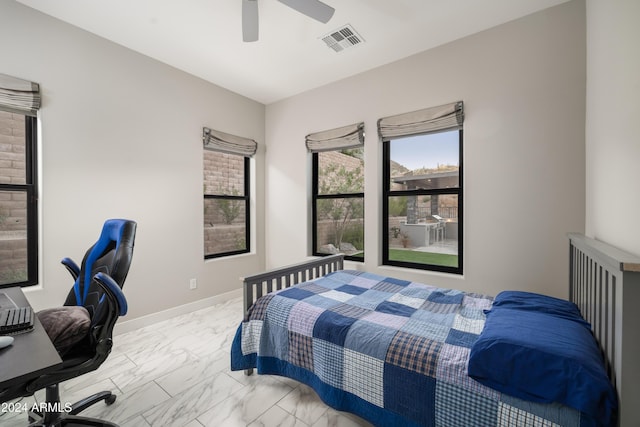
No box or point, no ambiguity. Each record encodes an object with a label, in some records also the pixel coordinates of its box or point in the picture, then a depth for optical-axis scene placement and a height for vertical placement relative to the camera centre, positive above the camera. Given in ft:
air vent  8.12 +5.14
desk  2.68 -1.57
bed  3.15 -2.08
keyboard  3.60 -1.49
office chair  4.46 -1.81
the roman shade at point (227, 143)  11.01 +2.80
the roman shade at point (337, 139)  10.59 +2.82
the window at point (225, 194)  11.64 +0.69
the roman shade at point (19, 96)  6.82 +2.85
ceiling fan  6.12 +4.47
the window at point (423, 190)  9.05 +0.66
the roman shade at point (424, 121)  8.52 +2.85
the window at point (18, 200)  7.30 +0.27
